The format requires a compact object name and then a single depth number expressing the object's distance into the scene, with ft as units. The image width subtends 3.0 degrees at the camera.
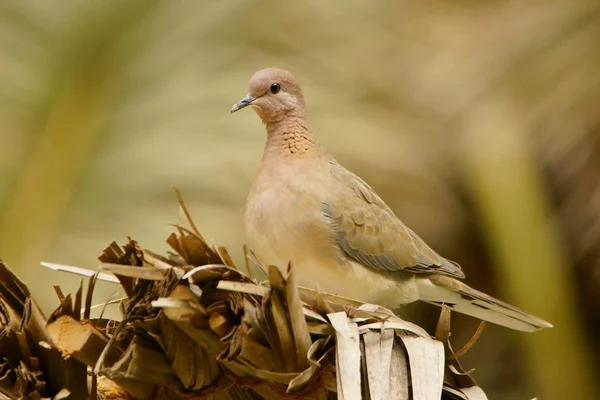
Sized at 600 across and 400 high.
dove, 20.47
